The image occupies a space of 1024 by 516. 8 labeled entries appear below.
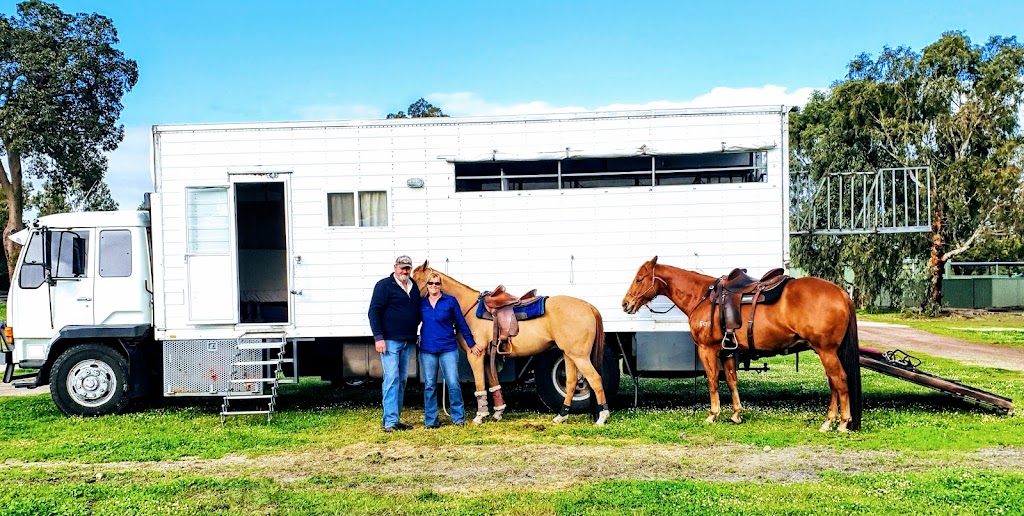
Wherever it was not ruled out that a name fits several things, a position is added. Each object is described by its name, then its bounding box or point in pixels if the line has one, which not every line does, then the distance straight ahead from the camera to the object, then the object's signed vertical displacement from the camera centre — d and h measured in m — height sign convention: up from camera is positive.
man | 8.12 -0.89
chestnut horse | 7.84 -0.89
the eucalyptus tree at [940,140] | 27.22 +3.24
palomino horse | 8.33 -1.06
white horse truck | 8.77 +0.03
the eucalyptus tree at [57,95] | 32.22 +6.23
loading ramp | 8.53 -1.64
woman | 8.23 -1.12
